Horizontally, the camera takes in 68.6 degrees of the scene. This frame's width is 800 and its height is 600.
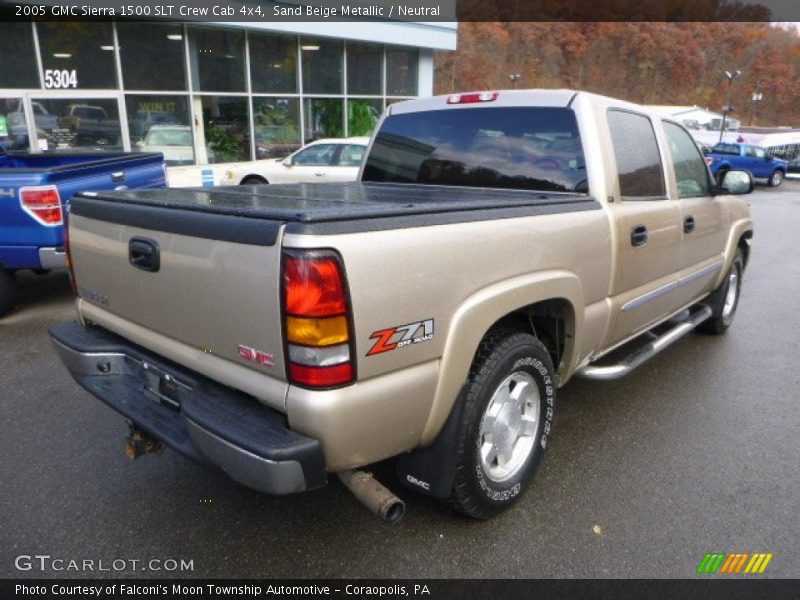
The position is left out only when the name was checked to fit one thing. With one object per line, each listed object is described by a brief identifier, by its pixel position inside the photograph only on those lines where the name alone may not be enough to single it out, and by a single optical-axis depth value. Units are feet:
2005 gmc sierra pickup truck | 6.21
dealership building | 42.01
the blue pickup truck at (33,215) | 16.71
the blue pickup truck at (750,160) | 77.66
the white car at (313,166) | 34.68
